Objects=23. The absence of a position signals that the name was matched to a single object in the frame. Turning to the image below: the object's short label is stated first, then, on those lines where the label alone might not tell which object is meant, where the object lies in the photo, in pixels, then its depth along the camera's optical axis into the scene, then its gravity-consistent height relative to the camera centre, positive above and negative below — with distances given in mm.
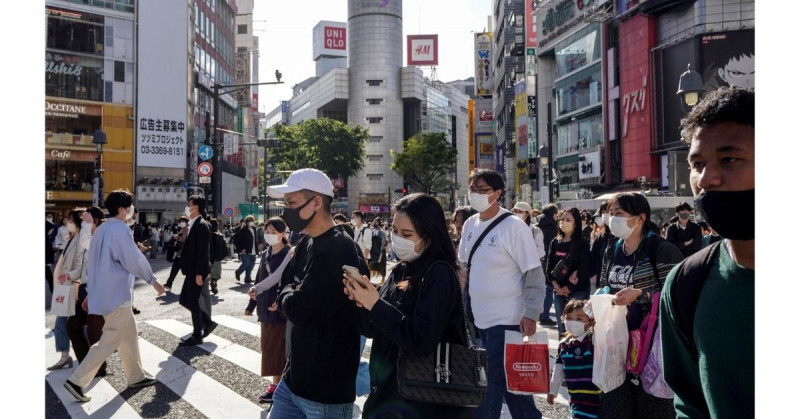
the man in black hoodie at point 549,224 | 11727 -211
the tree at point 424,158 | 68625 +5316
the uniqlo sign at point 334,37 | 142375 +36018
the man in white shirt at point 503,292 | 4699 -563
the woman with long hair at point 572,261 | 8516 -615
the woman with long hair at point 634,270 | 4164 -378
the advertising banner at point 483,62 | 87250 +19142
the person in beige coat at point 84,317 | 7324 -1135
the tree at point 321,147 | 62156 +5849
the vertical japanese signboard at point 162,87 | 45875 +8333
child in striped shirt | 4484 -1016
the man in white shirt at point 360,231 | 17656 -507
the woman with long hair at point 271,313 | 6348 -967
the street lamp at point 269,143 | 26903 +2726
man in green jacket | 1678 -170
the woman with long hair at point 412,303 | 3016 -414
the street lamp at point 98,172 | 24344 +1500
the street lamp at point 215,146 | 24062 +2406
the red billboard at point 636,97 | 37625 +6380
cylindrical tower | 99000 +16919
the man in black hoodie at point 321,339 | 3352 -627
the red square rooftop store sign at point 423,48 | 123500 +29244
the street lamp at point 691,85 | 14250 +2624
